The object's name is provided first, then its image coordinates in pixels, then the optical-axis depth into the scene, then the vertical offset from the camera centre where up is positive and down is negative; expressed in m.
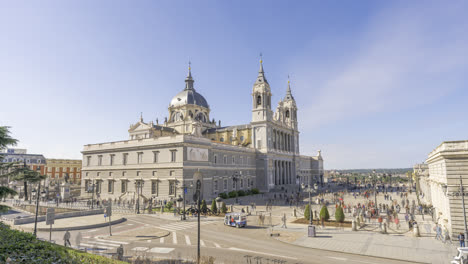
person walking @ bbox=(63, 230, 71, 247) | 16.88 -4.26
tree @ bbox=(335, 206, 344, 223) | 26.48 -4.69
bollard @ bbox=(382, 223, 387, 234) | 23.03 -5.21
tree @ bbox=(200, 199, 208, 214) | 34.16 -4.88
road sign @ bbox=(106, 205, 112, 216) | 22.79 -3.53
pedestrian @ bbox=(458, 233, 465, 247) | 17.86 -4.73
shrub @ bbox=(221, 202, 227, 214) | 33.98 -5.08
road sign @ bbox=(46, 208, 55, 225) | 18.02 -3.13
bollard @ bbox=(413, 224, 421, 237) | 21.64 -5.12
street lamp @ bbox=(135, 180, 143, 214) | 45.49 -2.59
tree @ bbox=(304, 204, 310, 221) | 27.62 -4.69
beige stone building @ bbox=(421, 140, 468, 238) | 19.92 -0.69
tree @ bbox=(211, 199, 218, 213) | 33.84 -4.93
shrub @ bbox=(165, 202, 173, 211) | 36.93 -5.11
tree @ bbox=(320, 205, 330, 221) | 26.44 -4.48
